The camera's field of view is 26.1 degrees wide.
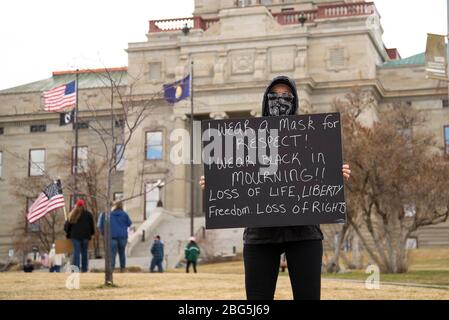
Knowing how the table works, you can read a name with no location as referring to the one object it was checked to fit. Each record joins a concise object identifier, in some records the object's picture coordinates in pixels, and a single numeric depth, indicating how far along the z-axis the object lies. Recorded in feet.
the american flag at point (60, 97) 146.30
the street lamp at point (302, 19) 218.79
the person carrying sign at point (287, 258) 25.00
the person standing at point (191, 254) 114.11
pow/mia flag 174.14
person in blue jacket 85.15
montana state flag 169.58
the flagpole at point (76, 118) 159.18
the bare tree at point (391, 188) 107.55
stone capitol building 216.13
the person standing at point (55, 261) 99.26
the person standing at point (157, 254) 108.27
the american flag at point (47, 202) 87.76
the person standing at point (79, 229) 79.20
